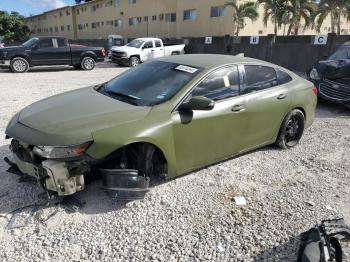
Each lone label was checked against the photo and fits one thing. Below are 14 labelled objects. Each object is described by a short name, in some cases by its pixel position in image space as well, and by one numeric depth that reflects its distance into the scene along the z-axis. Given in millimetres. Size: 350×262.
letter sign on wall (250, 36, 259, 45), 19000
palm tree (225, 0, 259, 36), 27094
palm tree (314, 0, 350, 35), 26766
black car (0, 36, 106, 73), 14290
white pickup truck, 18328
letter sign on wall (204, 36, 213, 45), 22234
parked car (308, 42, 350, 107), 7531
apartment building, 29469
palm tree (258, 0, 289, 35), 27188
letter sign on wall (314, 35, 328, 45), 15709
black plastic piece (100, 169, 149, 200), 3236
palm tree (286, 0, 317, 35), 27369
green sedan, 3100
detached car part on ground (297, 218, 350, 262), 2434
